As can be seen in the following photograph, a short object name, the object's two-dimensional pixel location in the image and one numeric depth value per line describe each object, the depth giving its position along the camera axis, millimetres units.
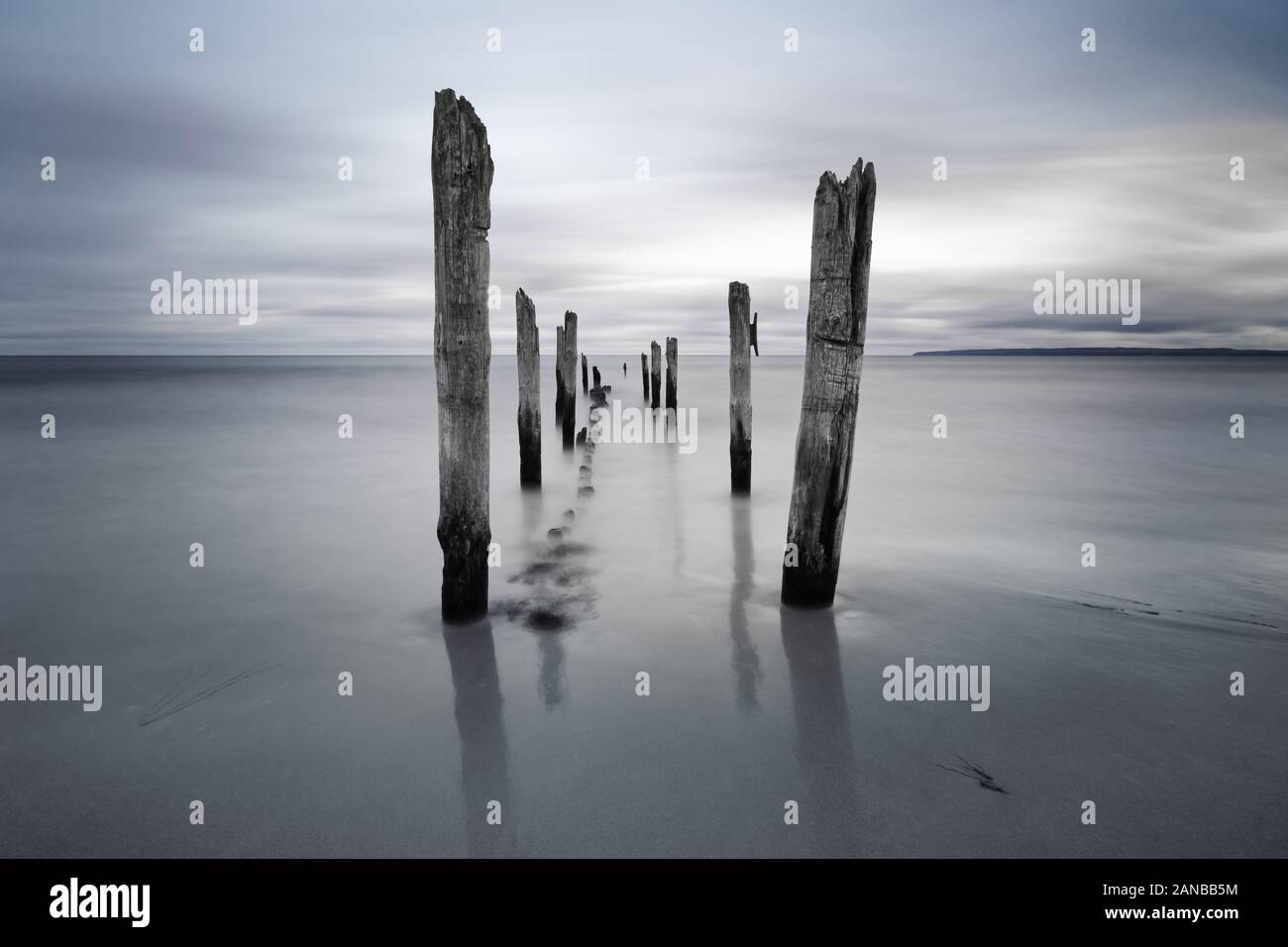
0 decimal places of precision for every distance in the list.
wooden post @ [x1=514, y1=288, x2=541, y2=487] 10922
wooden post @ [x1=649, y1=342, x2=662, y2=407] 25344
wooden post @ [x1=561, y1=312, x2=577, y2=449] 15945
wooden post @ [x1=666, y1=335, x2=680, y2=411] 21281
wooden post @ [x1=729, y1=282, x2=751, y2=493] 9672
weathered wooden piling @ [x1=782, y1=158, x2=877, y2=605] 4660
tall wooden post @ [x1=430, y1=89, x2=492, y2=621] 4410
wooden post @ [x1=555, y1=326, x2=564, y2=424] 16981
